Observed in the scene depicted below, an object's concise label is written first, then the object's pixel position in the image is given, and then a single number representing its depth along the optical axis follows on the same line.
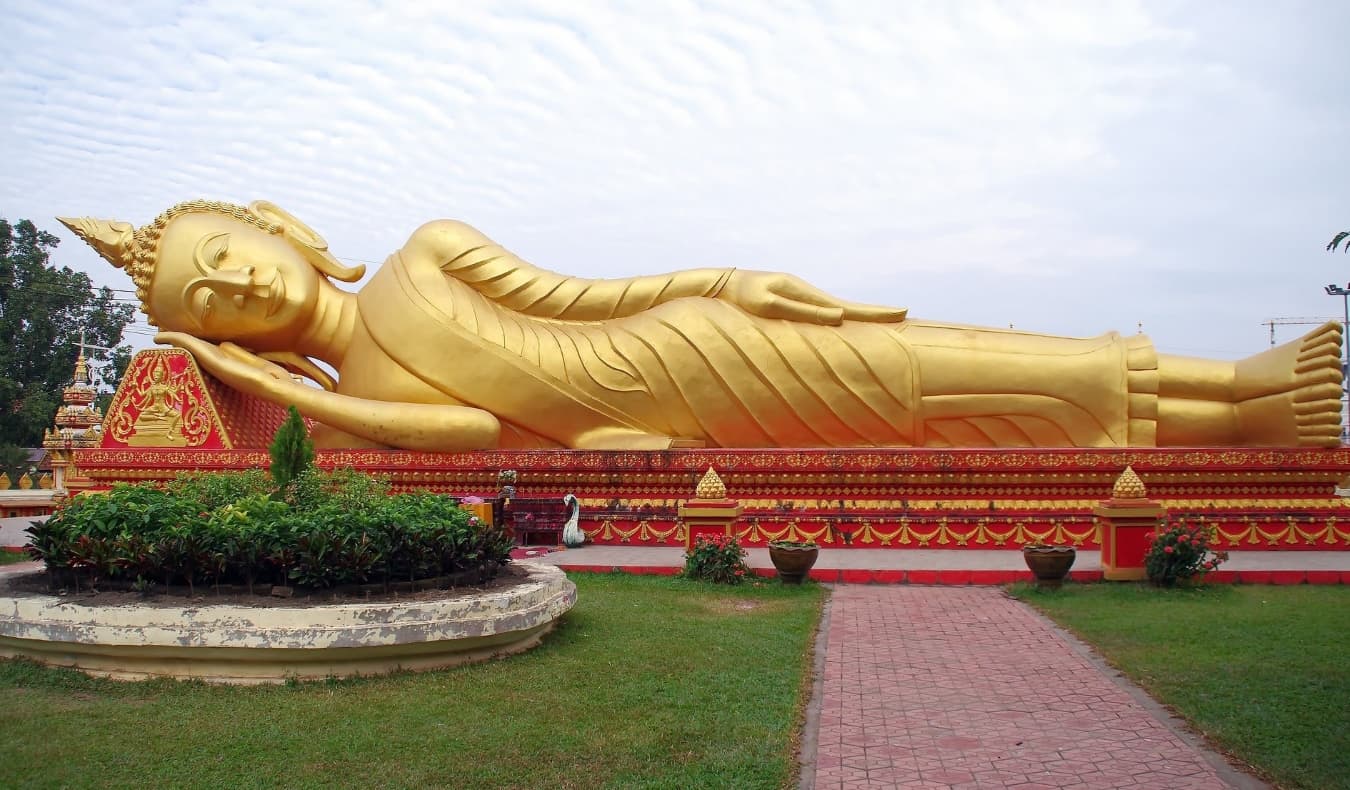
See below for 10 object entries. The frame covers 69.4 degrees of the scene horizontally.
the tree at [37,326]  27.58
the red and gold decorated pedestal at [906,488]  10.81
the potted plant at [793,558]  8.69
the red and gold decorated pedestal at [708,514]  9.66
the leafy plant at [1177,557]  8.30
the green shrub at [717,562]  8.85
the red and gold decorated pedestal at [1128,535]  8.77
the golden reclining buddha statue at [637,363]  11.53
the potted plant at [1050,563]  8.36
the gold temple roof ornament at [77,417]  19.75
